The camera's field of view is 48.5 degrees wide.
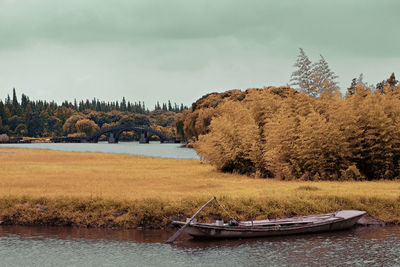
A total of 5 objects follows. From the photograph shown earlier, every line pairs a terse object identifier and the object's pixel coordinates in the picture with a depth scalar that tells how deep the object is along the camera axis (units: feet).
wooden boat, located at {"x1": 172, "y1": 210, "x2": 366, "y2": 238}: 83.87
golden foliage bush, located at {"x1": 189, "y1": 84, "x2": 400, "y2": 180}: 141.38
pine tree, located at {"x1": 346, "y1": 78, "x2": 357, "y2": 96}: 443.32
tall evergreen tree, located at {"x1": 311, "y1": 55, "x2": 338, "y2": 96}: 210.18
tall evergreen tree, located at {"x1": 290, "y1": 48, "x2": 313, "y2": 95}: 214.69
